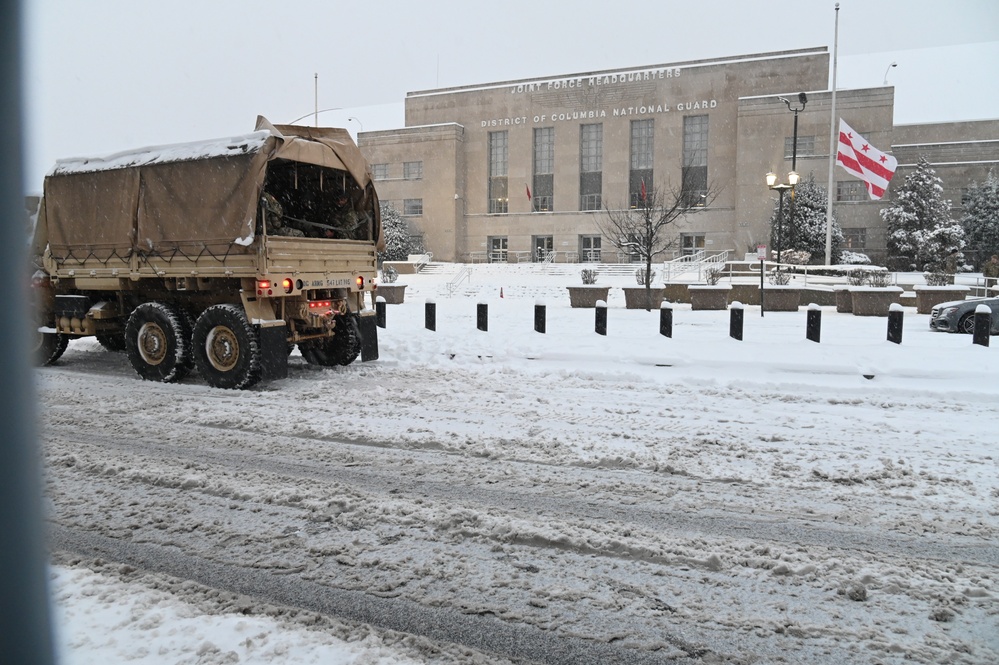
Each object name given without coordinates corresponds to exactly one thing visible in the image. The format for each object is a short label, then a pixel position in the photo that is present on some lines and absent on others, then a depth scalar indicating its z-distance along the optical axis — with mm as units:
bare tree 49622
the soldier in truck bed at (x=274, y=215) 9969
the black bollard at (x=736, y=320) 13578
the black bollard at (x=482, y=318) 14883
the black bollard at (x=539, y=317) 14547
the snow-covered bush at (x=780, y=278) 27594
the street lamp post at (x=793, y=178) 26436
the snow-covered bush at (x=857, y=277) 28297
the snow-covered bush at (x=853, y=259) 43688
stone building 50066
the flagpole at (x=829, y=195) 38281
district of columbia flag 33125
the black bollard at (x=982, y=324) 12126
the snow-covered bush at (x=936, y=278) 29220
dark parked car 16922
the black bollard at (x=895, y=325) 12766
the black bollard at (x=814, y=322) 13062
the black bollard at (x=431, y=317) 15073
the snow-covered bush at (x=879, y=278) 27448
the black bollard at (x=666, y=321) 13883
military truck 9484
